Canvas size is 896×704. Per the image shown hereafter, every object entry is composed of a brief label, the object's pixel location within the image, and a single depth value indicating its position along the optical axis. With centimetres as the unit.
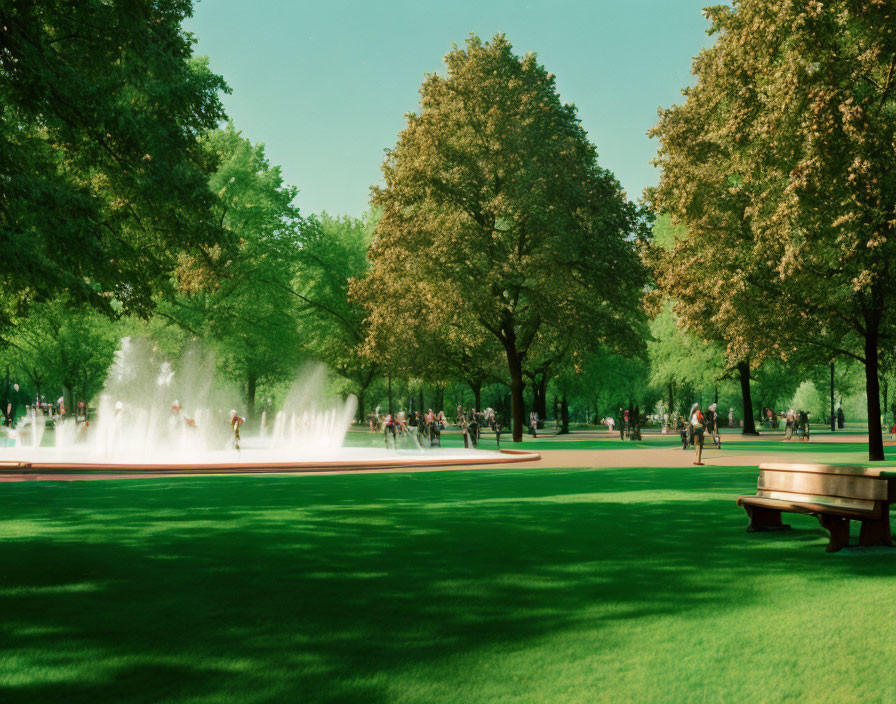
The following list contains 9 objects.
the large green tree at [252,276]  4341
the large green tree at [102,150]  1241
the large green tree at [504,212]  3597
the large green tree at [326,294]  4938
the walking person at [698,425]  2452
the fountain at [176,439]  2295
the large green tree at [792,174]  1842
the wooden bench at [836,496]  834
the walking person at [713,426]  3325
